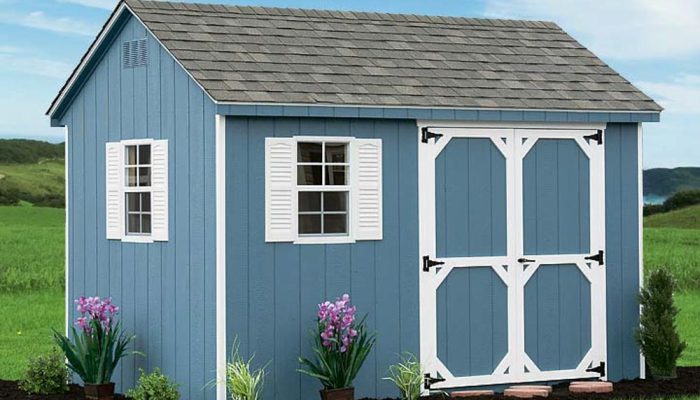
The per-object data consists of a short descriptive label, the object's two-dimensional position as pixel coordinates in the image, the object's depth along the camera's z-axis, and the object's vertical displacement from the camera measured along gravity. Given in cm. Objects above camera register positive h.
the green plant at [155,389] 1152 -141
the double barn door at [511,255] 1259 -30
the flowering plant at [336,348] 1145 -107
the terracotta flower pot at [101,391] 1241 -154
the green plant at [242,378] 1115 -129
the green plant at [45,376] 1302 -146
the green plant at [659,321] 1330 -99
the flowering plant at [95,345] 1239 -111
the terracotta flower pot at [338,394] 1148 -146
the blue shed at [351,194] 1162 +30
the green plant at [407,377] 1212 -140
